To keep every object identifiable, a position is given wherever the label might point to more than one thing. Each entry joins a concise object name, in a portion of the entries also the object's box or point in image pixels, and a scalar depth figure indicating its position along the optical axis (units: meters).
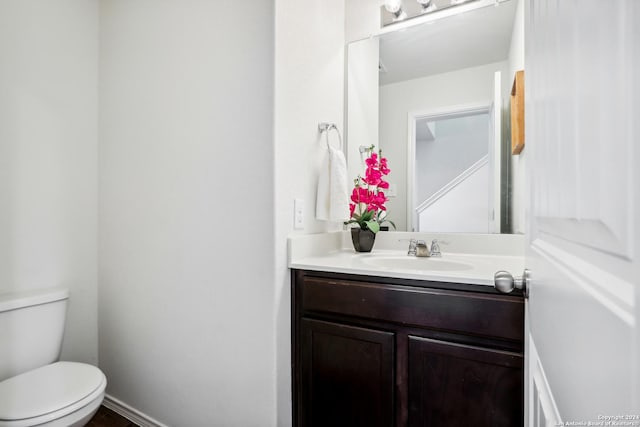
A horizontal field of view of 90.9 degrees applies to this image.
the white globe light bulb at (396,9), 1.69
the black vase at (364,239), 1.65
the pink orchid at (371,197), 1.67
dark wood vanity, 0.97
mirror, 1.53
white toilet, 1.11
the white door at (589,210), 0.21
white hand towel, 1.47
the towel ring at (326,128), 1.55
